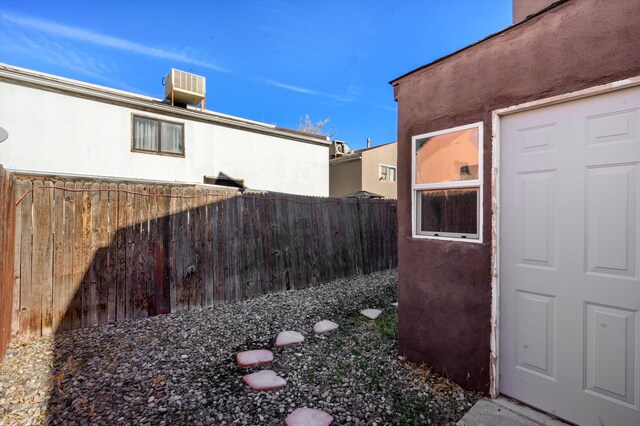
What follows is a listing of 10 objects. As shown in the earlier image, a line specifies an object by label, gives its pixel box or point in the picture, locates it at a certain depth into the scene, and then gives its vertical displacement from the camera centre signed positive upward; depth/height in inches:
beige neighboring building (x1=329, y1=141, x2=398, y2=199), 639.1 +87.9
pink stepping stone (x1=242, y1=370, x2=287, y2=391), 105.0 -61.2
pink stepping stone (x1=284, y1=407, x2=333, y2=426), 86.7 -61.1
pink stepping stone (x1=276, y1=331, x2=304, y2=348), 141.1 -61.7
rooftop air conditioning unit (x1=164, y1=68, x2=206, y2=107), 420.2 +175.5
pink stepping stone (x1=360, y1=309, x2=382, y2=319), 177.6 -62.0
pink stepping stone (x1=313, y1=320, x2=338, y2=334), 156.6 -61.7
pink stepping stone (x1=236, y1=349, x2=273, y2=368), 121.3 -61.0
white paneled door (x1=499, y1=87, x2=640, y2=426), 75.1 -13.6
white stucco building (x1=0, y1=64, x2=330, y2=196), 317.1 +93.9
